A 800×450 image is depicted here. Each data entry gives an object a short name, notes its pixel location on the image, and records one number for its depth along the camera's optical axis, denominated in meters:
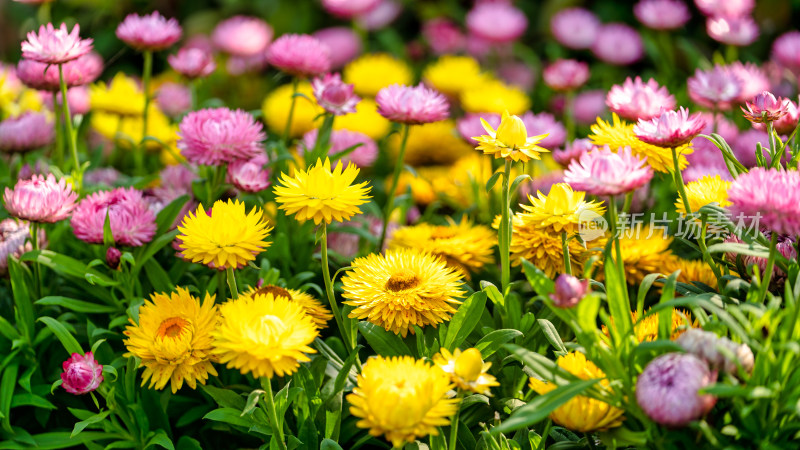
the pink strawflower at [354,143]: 1.51
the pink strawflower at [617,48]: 1.92
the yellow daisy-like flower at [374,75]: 1.80
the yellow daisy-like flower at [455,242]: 1.35
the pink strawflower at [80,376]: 1.25
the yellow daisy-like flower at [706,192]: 1.29
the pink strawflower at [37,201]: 1.30
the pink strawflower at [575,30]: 2.02
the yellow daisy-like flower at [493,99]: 1.63
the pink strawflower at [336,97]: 1.39
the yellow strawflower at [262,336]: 1.19
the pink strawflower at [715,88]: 1.44
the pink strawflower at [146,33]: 1.44
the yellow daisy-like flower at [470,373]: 1.19
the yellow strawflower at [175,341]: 1.25
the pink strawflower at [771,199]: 1.18
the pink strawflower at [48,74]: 1.42
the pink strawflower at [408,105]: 1.35
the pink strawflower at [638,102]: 1.33
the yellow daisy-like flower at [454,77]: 1.81
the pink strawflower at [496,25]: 2.01
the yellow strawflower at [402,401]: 1.17
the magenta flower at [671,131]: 1.23
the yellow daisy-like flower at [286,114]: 1.69
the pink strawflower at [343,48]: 2.23
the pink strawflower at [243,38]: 2.09
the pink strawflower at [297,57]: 1.44
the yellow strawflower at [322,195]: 1.24
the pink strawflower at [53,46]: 1.35
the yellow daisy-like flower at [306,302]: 1.27
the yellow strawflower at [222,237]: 1.24
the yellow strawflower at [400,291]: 1.27
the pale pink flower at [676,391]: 1.16
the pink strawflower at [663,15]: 1.86
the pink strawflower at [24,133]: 1.46
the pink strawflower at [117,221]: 1.33
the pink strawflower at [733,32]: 1.65
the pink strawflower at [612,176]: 1.19
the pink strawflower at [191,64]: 1.49
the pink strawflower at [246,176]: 1.35
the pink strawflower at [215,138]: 1.33
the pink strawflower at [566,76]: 1.61
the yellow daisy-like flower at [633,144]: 1.28
